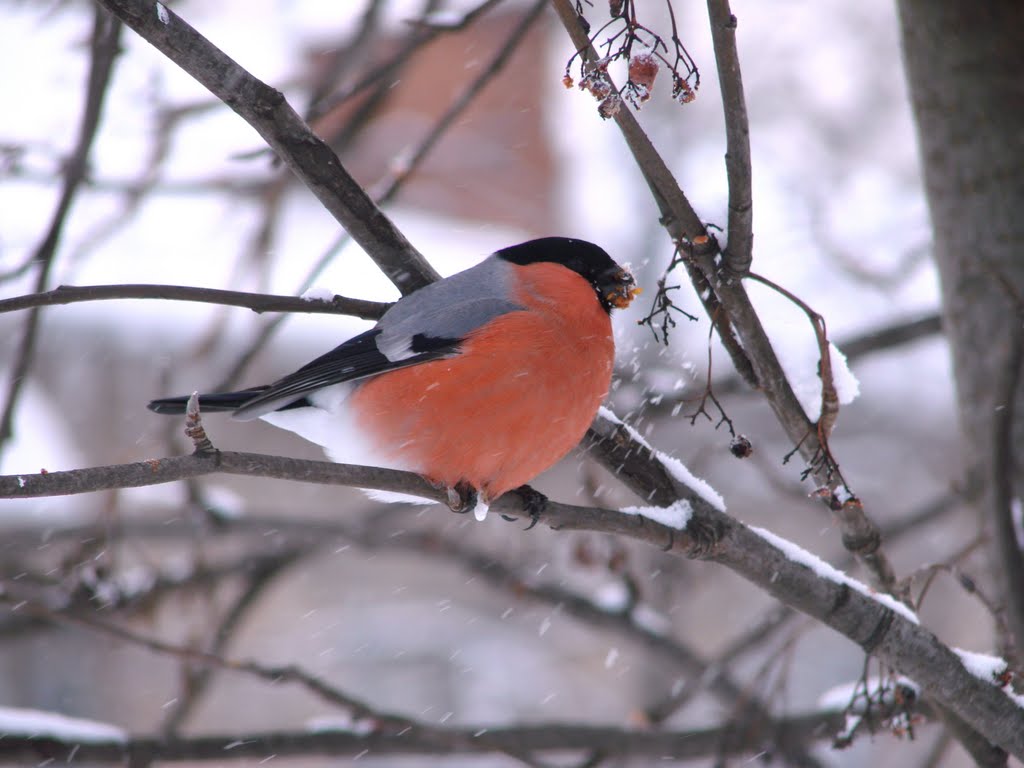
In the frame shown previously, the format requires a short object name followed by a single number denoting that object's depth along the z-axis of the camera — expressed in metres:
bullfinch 4.12
